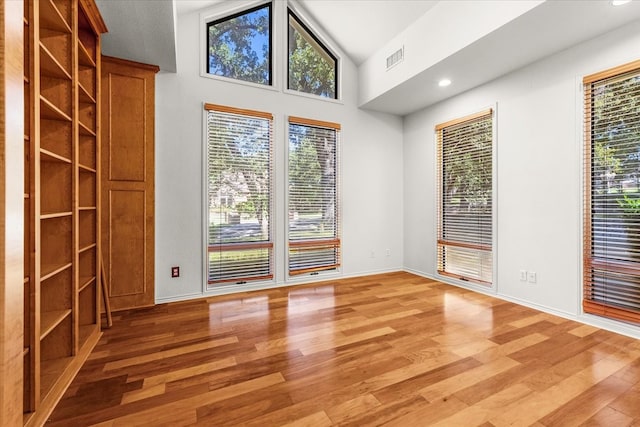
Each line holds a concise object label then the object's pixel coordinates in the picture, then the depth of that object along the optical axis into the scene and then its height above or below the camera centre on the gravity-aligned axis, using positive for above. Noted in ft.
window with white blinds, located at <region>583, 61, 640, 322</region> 8.16 +0.52
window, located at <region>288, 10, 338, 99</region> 13.79 +7.21
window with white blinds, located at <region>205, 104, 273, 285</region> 11.97 +0.77
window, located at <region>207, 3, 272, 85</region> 12.24 +7.18
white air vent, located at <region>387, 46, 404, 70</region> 12.01 +6.47
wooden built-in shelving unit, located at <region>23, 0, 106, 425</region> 4.88 +0.34
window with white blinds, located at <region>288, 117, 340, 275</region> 13.60 +0.74
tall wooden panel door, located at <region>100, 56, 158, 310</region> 9.91 +1.08
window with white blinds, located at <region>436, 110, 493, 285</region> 12.17 +0.61
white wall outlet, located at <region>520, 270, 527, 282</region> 10.77 -2.36
